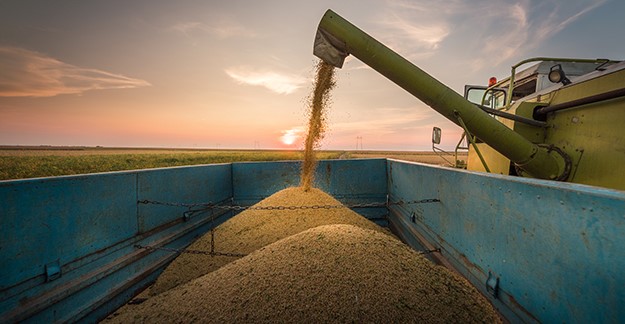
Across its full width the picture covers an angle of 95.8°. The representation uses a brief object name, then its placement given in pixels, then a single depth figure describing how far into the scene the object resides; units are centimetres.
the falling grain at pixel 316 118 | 423
